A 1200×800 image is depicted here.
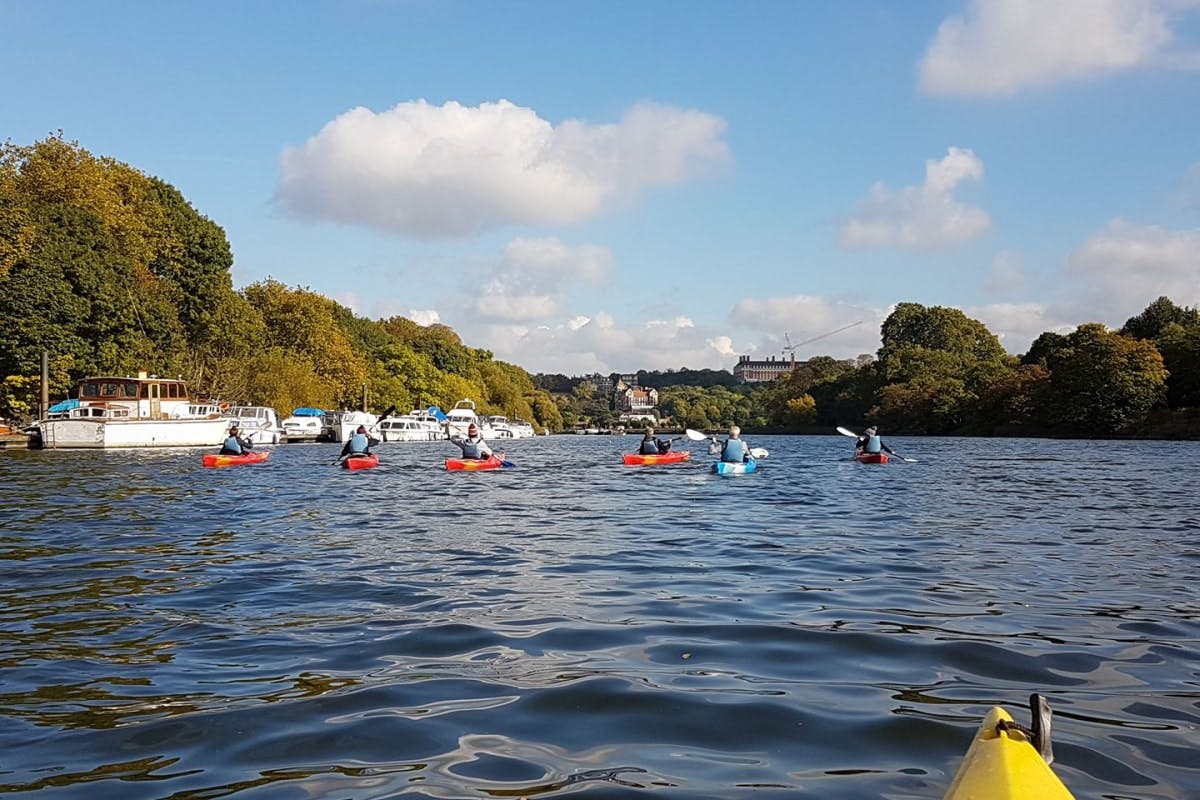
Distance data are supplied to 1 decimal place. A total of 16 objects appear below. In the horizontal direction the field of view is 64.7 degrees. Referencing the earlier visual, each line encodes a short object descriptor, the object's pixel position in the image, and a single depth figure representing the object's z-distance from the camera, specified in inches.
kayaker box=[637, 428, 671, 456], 1429.6
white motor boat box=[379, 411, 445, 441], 3125.0
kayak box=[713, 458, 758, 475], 1190.1
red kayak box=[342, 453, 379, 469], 1400.1
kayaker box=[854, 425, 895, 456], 1502.2
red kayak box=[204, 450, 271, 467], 1373.0
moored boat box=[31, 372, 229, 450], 1869.8
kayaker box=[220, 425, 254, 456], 1440.7
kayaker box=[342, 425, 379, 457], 1429.6
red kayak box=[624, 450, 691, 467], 1403.8
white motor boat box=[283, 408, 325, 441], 2763.3
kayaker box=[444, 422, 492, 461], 1322.6
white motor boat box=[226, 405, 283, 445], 2365.9
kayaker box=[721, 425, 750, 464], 1202.6
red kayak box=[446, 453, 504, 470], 1310.3
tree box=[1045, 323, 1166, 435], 3115.2
